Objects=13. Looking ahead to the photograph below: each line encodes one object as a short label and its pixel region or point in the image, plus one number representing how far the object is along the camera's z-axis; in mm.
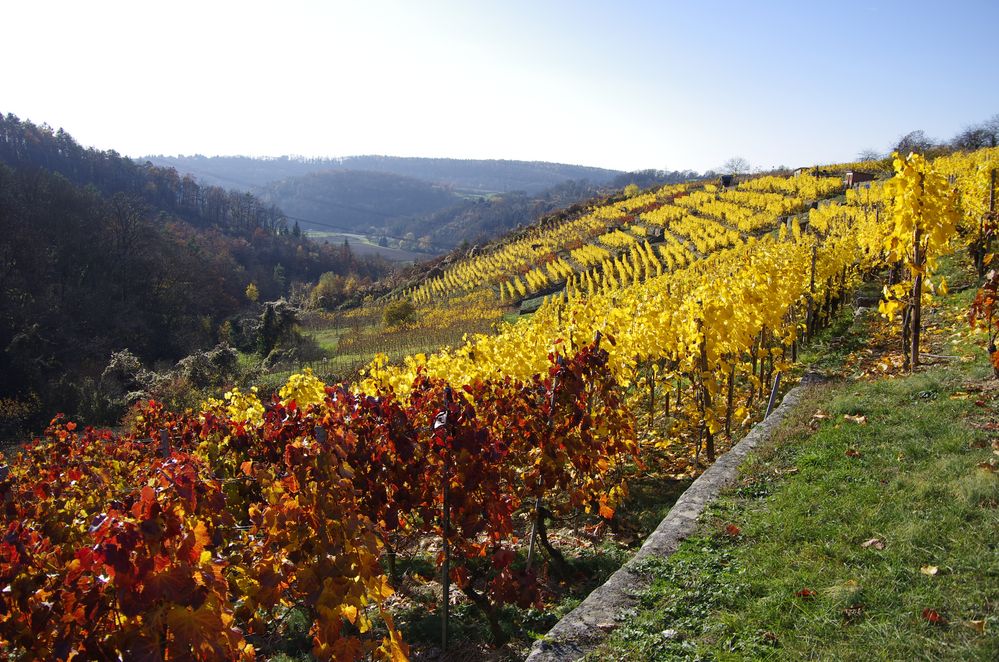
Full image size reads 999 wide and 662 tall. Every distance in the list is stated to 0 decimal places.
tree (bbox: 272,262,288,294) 83125
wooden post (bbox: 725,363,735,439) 7984
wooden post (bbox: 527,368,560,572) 5402
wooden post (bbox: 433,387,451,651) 3920
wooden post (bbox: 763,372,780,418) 8281
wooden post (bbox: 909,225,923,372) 7068
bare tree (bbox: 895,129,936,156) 69100
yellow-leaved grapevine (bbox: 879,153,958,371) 6938
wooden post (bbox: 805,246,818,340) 11943
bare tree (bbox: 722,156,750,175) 92275
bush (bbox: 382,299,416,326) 37250
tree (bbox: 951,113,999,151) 57969
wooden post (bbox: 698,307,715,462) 7509
